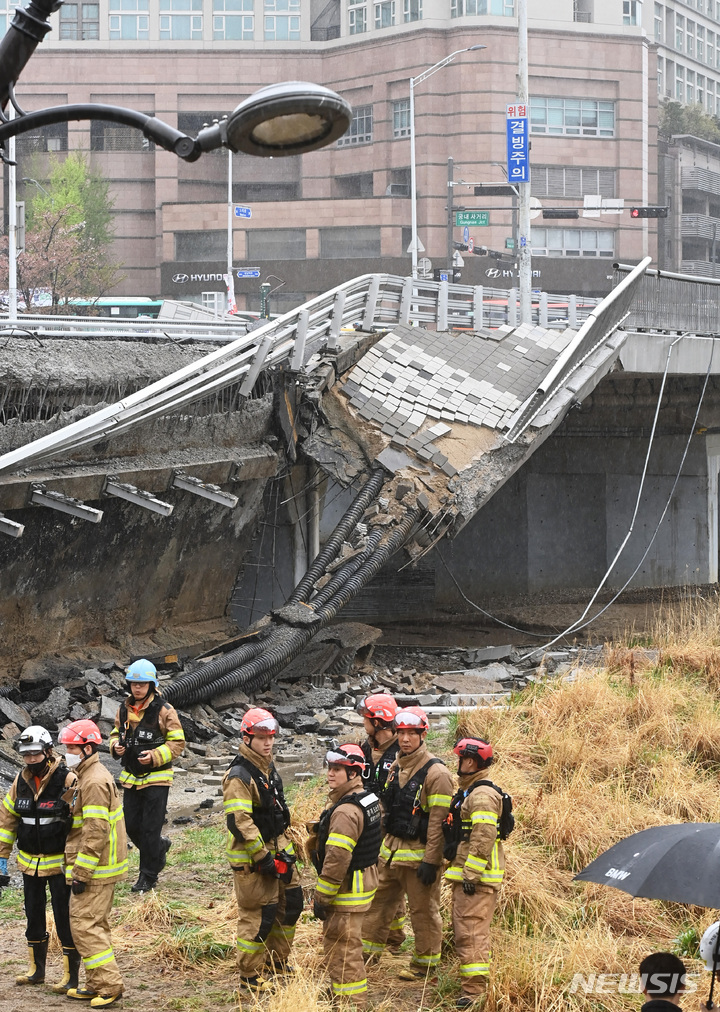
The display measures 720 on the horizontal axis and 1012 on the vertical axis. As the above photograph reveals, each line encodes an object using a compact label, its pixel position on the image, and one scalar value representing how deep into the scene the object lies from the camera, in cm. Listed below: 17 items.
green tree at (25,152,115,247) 11075
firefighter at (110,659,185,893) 1730
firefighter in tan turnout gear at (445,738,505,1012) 1395
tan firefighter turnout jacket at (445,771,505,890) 1392
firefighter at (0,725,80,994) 1397
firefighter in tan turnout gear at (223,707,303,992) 1369
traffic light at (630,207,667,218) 7325
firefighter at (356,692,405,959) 1523
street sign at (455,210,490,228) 7487
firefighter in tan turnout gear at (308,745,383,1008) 1325
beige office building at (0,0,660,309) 12400
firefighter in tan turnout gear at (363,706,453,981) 1465
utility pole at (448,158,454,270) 8969
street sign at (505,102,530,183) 4706
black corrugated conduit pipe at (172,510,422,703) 2959
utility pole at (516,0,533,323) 4425
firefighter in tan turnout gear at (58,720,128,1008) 1357
